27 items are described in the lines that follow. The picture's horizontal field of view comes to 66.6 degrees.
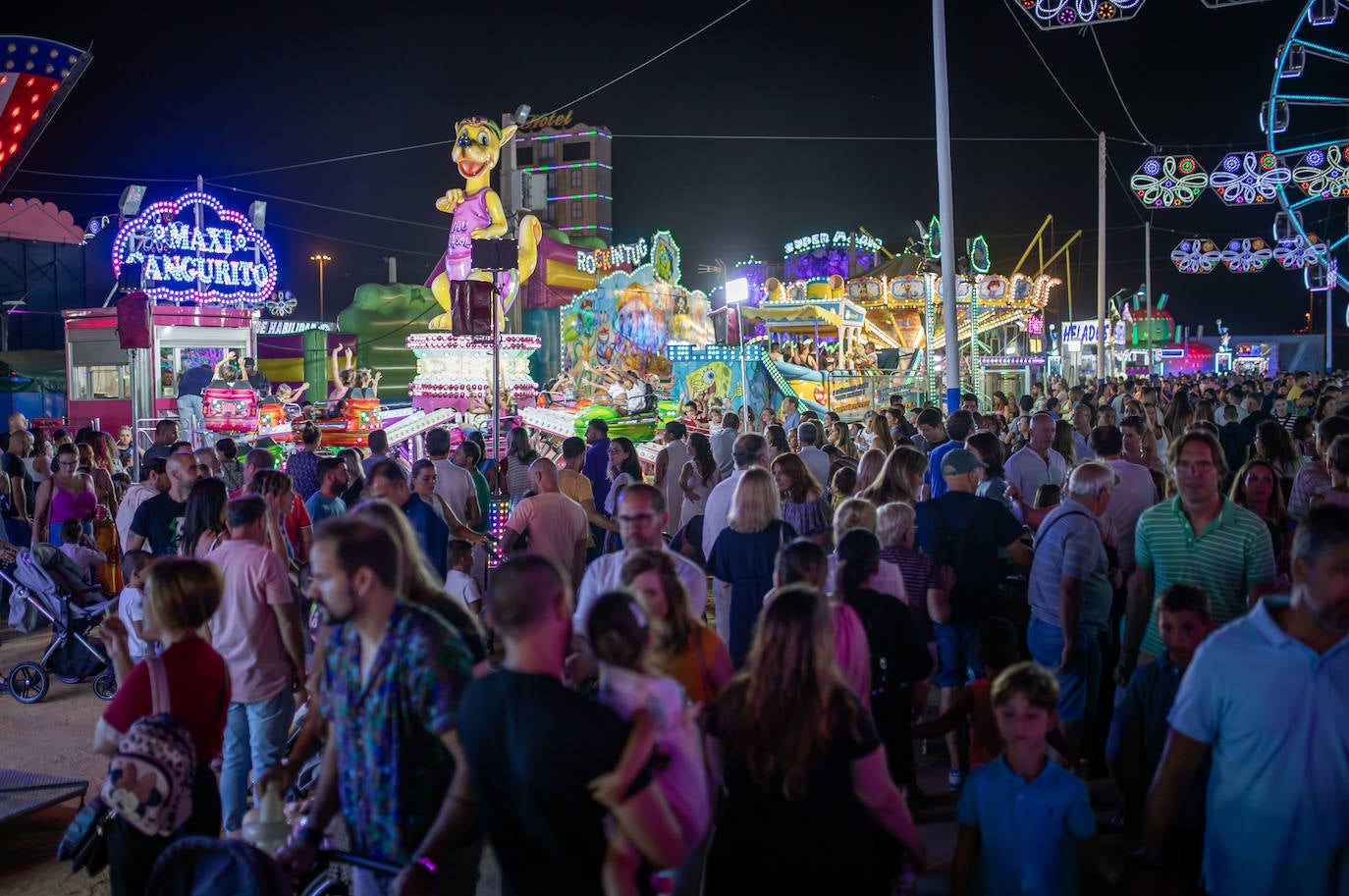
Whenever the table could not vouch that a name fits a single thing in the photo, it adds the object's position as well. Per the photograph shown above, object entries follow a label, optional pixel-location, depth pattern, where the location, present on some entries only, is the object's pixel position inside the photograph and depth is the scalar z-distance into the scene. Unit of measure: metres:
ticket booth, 21.83
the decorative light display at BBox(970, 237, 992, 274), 33.07
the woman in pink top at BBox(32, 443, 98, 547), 8.84
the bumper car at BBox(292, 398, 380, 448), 15.23
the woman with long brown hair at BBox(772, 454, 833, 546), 5.89
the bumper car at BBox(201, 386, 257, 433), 17.38
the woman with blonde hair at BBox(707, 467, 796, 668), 5.04
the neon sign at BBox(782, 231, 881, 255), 48.94
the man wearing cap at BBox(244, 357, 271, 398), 19.81
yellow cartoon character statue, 20.92
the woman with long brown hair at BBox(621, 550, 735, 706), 3.35
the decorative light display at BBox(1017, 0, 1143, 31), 12.27
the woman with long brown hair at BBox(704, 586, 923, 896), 2.60
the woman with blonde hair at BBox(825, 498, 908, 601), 4.86
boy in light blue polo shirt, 2.97
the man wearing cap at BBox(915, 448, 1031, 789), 5.26
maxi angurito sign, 23.28
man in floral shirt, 2.69
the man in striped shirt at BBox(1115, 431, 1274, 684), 4.22
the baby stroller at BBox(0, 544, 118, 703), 7.36
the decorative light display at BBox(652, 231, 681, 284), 29.05
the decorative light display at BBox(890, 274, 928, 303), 33.59
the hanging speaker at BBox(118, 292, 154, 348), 13.19
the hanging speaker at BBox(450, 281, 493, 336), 10.60
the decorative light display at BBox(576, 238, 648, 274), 39.00
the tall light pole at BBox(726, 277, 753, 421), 17.38
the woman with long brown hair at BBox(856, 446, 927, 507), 5.90
